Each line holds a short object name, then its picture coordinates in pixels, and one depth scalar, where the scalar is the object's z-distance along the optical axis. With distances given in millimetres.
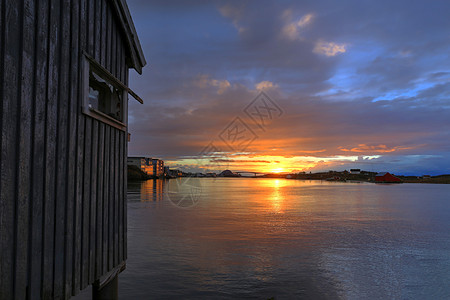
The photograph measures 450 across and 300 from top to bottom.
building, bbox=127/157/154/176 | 173800
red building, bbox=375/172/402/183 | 199375
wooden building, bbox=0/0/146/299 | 4035
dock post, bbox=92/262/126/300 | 7383
